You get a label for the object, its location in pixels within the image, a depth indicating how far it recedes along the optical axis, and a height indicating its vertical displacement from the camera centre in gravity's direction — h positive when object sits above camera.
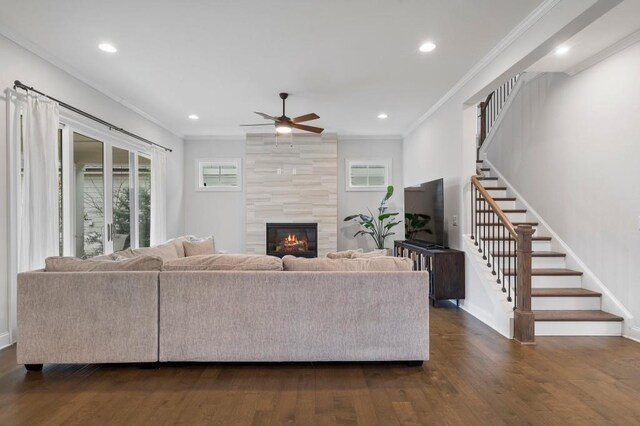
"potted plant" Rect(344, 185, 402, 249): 7.07 -0.19
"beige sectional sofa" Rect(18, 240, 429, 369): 2.74 -0.77
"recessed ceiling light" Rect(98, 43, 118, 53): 3.59 +1.65
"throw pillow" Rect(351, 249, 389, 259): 3.08 -0.35
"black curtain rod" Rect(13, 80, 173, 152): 3.41 +1.19
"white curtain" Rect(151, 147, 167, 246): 6.25 +0.29
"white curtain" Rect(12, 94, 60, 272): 3.43 +0.32
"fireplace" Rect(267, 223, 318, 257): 7.27 -0.50
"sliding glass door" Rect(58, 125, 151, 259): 4.25 +0.27
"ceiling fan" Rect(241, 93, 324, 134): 4.71 +1.21
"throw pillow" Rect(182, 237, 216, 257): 5.02 -0.46
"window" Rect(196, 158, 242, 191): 7.66 +0.83
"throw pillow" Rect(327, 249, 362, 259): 3.12 -0.35
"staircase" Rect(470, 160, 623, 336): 3.59 -0.77
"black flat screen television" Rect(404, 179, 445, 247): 5.03 +0.01
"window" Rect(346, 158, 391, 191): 7.68 +0.83
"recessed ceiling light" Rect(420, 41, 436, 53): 3.55 +1.64
